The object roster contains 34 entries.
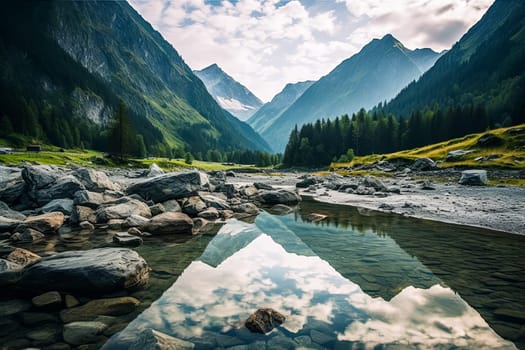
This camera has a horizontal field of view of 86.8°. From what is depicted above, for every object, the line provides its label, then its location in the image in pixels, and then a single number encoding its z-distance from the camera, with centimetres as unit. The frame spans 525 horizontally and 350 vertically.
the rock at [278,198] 2907
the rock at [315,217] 2013
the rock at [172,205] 2069
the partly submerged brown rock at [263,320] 625
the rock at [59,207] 1805
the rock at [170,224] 1577
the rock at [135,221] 1633
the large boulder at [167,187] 2198
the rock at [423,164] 5602
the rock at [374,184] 3653
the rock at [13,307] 681
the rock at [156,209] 1941
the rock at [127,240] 1325
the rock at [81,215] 1697
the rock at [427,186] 3431
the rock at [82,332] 576
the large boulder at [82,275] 792
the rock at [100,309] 673
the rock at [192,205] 2094
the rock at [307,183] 5092
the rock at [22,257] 956
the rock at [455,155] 5569
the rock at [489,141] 5505
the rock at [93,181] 2277
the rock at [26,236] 1330
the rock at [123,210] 1741
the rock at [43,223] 1472
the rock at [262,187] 3698
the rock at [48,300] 724
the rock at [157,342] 518
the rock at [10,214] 1625
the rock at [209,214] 2058
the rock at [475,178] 3441
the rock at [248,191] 3191
